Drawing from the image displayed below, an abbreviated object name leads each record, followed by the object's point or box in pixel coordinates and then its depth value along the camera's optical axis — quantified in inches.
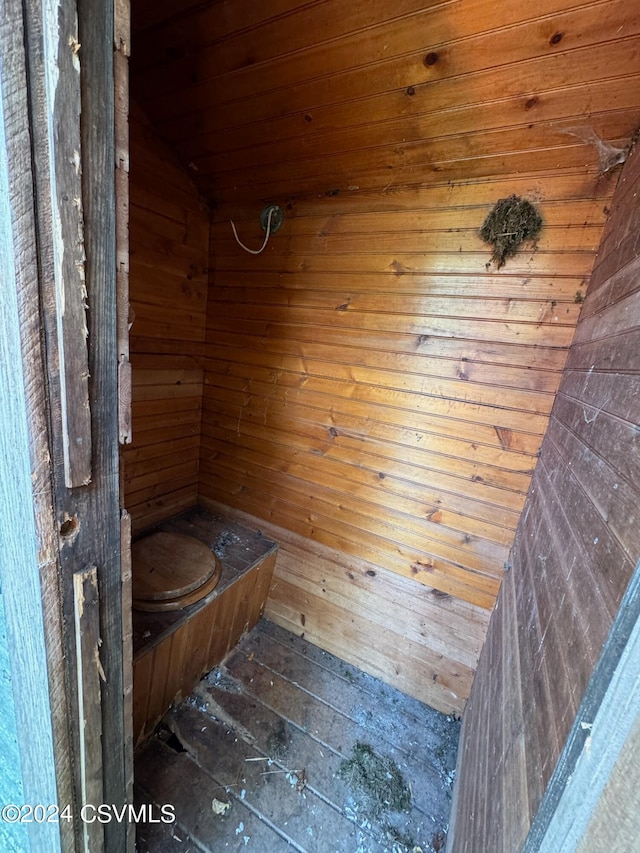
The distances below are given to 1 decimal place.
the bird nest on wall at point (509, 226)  46.9
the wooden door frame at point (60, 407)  17.2
